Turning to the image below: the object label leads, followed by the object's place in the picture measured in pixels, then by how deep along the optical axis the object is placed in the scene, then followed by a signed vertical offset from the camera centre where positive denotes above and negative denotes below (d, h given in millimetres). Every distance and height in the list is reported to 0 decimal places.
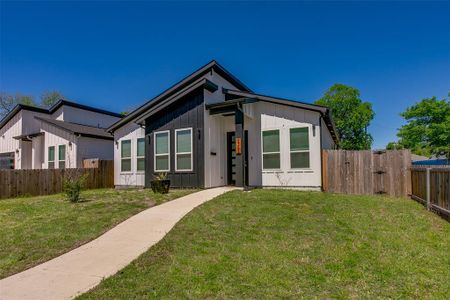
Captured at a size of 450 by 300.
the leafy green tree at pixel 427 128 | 32394 +3807
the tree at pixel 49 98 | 39441 +9671
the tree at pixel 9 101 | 36969 +8723
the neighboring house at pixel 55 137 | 16562 +1619
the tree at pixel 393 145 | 39853 +1910
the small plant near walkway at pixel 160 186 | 10336 -1103
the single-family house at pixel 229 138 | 10648 +900
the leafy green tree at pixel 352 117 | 34719 +5507
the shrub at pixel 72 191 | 9180 -1128
